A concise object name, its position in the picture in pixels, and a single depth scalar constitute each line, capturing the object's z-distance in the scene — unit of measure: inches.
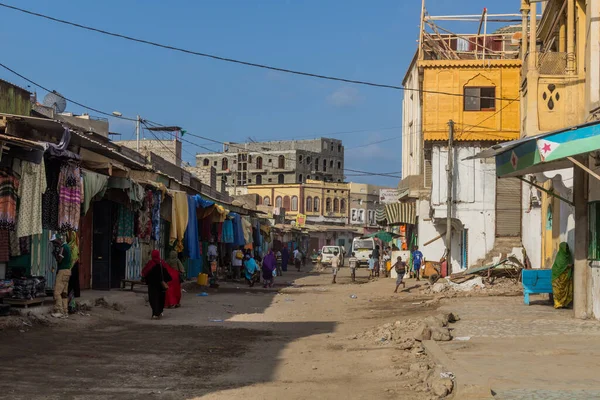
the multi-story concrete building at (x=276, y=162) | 4940.9
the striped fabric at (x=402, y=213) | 1552.7
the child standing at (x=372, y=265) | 1634.5
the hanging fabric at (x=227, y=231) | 1235.7
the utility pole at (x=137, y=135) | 1702.8
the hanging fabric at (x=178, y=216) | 916.0
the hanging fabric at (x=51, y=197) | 567.2
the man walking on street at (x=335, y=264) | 1400.1
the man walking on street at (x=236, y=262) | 1328.7
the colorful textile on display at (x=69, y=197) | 577.6
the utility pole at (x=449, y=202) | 1296.8
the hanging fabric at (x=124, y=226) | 788.6
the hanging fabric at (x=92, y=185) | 622.4
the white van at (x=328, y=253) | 2320.1
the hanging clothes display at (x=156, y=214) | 850.8
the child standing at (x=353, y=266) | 1510.8
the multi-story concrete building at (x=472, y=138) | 1359.5
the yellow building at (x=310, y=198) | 4202.8
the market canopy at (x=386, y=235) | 1907.0
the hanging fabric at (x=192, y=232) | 1005.8
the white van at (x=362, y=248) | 2169.0
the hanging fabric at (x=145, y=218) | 820.0
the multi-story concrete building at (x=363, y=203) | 4434.1
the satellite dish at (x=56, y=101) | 1045.8
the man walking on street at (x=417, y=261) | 1360.7
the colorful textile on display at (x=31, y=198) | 509.4
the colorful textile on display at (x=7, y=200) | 487.5
